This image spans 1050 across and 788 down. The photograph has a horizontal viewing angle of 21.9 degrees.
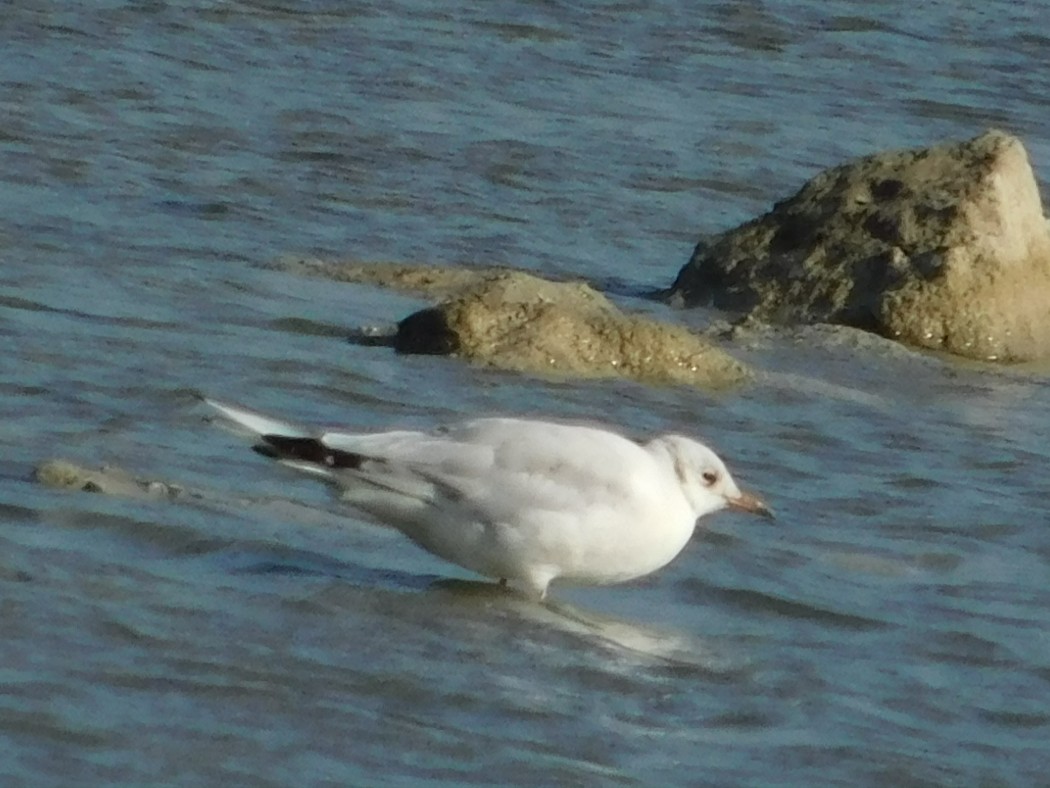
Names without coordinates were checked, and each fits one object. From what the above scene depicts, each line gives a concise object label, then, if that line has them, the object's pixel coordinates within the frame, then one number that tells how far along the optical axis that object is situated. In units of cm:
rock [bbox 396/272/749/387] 1019
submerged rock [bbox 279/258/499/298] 1171
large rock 1163
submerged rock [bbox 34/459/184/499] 802
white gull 731
